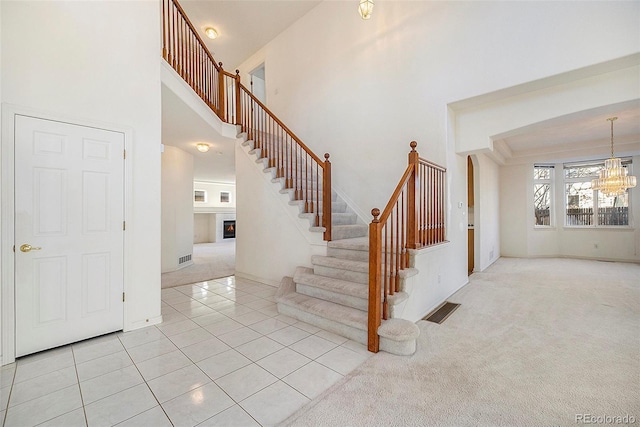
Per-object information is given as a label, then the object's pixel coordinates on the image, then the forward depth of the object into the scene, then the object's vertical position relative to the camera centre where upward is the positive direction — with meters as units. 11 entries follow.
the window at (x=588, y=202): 6.97 +0.28
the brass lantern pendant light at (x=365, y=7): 3.05 +2.41
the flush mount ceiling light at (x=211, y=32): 6.18 +4.38
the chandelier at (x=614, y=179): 5.30 +0.67
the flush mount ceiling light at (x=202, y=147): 5.46 +1.47
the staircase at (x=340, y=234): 2.42 -0.26
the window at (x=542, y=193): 7.88 +0.60
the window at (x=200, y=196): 11.44 +0.92
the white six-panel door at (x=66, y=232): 2.34 -0.14
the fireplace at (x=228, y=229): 12.45 -0.59
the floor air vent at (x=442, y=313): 3.21 -1.27
